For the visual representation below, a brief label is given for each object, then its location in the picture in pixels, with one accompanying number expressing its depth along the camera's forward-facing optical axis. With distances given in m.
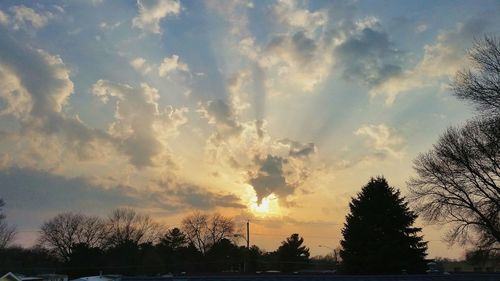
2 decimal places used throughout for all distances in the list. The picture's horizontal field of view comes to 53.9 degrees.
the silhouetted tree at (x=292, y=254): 108.17
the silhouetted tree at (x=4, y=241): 96.26
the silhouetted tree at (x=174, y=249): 101.88
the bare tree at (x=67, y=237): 106.31
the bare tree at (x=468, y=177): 38.31
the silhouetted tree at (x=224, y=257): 105.38
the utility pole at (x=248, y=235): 66.31
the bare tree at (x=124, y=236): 108.94
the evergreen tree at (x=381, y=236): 53.28
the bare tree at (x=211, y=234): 116.12
